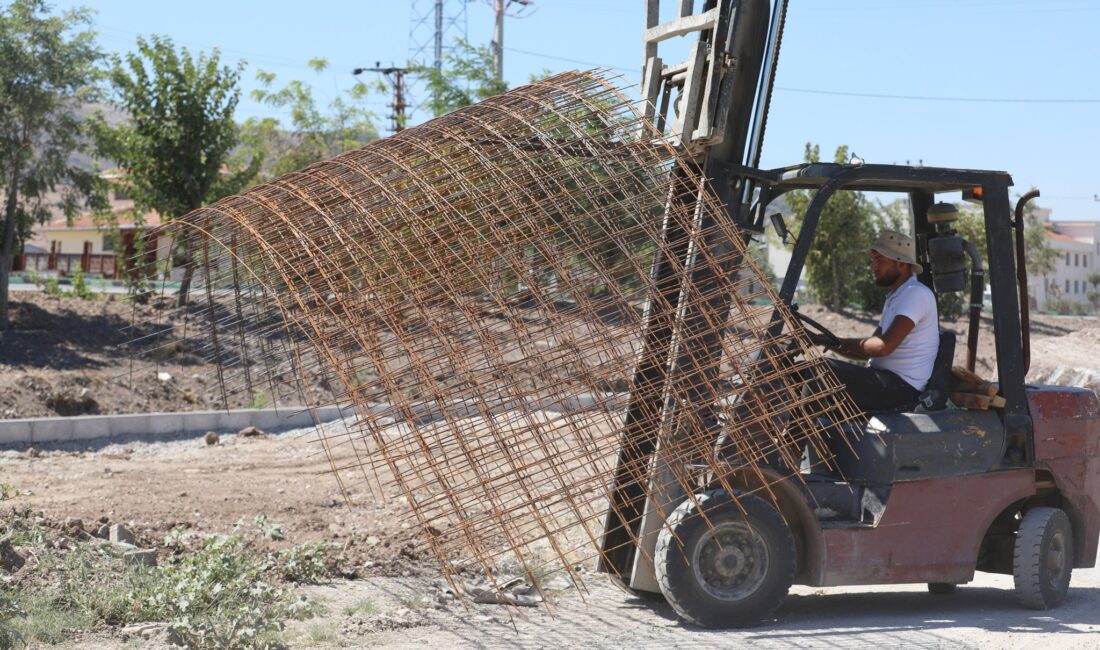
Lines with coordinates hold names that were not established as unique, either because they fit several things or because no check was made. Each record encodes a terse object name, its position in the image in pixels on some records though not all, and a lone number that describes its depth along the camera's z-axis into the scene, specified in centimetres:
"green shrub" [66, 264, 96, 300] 2322
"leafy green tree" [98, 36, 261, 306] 2205
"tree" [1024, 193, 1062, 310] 5759
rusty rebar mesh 577
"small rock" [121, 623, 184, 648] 578
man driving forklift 692
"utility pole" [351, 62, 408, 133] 5380
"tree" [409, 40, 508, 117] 2378
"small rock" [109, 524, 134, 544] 749
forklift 647
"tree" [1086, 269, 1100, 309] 7072
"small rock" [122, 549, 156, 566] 675
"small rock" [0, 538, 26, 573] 665
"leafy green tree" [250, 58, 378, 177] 3697
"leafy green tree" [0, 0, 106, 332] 1973
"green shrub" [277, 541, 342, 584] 721
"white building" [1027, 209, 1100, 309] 9919
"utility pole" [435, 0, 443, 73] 5247
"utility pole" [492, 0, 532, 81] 2598
